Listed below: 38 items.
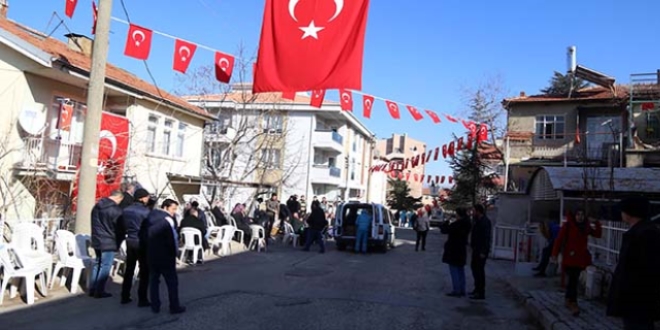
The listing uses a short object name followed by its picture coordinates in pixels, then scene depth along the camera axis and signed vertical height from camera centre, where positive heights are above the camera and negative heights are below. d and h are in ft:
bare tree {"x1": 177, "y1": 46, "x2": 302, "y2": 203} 86.99 +11.27
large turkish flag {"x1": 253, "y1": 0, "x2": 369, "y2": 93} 27.50 +7.90
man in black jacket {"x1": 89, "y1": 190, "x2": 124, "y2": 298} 29.35 -2.82
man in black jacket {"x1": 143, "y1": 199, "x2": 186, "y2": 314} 25.99 -3.06
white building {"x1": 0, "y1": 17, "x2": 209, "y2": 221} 50.19 +6.79
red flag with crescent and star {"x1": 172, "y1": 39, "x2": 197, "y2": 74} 40.32 +9.81
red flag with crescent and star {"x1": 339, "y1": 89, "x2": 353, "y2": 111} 51.15 +9.27
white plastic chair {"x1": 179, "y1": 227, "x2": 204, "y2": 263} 45.24 -4.17
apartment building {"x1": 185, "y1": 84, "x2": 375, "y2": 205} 91.45 +12.77
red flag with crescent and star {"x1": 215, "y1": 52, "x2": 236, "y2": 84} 42.55 +9.66
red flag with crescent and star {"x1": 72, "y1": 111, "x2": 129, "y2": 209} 56.90 +3.22
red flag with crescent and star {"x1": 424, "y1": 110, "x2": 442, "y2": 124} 58.75 +9.45
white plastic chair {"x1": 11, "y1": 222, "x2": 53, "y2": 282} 29.79 -3.46
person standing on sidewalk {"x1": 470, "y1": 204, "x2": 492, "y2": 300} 33.58 -2.35
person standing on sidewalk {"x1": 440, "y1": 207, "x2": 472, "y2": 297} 34.17 -2.59
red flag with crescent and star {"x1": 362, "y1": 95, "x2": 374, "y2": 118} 53.26 +9.36
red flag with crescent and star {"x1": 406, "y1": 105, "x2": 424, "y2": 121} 56.52 +9.34
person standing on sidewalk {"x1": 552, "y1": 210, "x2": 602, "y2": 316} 27.35 -1.58
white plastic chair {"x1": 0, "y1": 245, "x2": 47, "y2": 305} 26.86 -4.53
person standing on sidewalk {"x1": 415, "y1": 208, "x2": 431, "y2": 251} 69.15 -2.33
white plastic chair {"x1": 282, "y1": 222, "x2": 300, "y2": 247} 68.44 -4.34
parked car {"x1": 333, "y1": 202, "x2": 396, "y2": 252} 62.18 -2.59
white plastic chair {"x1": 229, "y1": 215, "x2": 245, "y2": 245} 61.11 -3.99
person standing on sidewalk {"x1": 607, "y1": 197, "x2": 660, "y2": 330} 15.88 -1.64
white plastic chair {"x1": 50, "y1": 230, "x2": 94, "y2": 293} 31.30 -4.29
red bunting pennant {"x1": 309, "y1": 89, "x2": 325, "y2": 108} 49.30 +8.95
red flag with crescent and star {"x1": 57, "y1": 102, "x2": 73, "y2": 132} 54.19 +6.32
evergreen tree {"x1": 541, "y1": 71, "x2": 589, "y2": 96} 187.42 +45.82
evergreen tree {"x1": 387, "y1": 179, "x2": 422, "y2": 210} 213.25 +2.67
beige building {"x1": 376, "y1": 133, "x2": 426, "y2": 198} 347.77 +37.23
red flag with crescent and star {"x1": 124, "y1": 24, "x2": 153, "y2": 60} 38.96 +10.05
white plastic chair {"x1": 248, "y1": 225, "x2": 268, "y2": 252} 59.11 -4.52
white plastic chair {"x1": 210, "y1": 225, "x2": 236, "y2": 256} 53.62 -4.51
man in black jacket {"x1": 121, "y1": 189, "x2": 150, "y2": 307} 28.30 -2.96
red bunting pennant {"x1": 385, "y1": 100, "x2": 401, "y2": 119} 54.54 +9.32
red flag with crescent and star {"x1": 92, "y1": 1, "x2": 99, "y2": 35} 37.44 +11.73
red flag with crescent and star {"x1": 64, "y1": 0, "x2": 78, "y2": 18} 38.40 +11.91
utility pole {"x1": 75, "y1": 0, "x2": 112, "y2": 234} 35.37 +3.81
